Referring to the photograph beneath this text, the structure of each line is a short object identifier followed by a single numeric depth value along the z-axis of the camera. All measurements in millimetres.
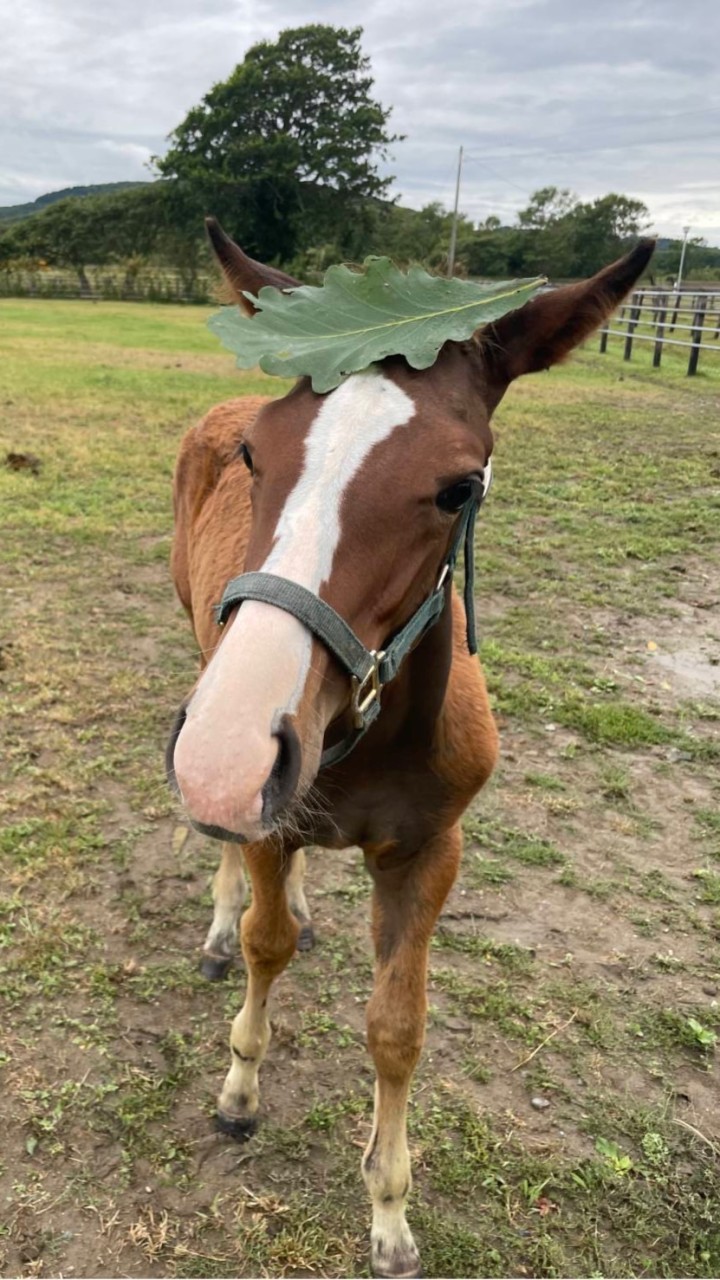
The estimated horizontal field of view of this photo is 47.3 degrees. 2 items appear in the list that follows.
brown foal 1328
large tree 49562
